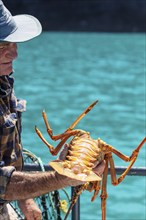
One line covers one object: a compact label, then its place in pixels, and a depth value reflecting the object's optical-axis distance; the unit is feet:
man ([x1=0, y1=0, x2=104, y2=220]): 11.37
